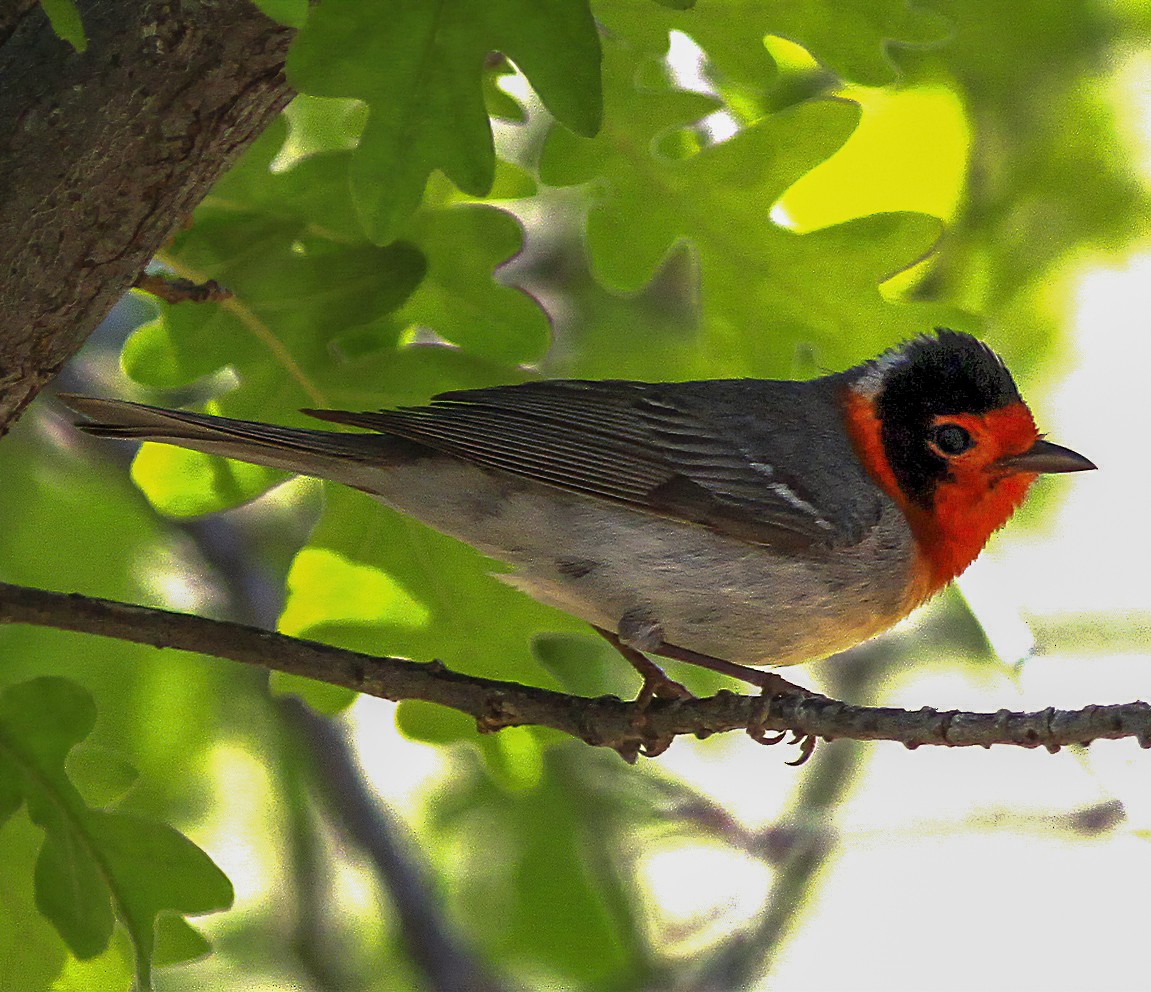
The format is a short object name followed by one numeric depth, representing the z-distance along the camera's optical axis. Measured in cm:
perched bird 763
